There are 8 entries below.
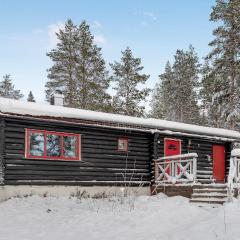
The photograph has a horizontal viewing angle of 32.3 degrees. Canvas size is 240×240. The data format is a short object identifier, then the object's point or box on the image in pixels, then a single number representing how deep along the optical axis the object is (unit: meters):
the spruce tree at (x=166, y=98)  53.66
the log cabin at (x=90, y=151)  15.03
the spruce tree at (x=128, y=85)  39.04
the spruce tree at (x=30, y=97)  63.34
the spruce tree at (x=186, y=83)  51.00
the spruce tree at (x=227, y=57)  30.91
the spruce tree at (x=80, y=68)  36.00
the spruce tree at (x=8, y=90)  56.22
